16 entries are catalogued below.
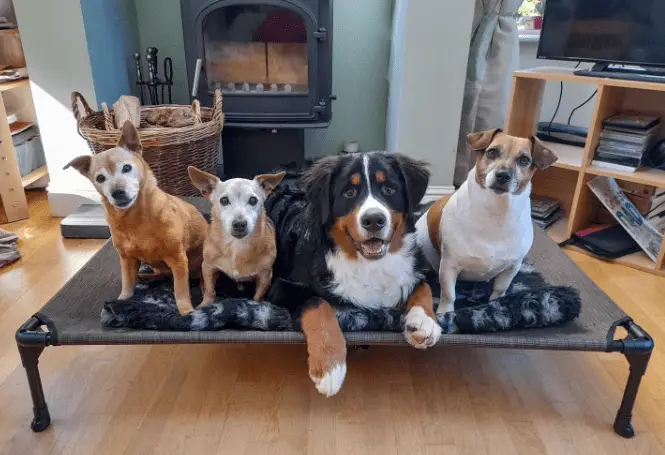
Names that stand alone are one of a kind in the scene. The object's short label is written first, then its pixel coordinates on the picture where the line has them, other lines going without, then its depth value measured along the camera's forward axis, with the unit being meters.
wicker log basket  2.31
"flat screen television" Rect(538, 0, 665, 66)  2.29
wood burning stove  2.74
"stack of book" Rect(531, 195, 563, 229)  2.73
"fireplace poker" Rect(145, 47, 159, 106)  3.02
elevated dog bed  1.39
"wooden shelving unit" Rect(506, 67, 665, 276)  2.34
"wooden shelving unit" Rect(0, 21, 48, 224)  2.63
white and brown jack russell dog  1.52
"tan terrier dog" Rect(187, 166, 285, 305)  1.50
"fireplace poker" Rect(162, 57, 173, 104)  3.12
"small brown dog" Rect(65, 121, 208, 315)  1.46
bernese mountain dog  1.34
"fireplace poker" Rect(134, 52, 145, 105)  3.02
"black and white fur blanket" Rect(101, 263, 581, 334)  1.44
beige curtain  2.78
